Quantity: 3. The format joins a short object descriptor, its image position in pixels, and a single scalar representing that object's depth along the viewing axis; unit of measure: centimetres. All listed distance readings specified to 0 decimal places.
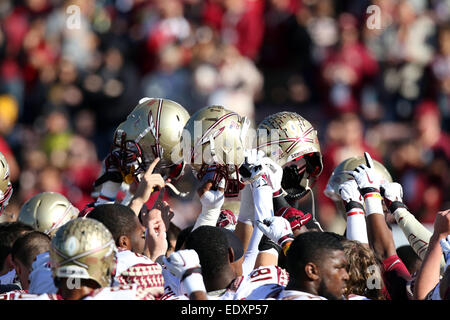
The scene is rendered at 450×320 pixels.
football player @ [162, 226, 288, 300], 930
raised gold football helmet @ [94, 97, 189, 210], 1283
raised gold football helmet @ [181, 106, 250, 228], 1243
